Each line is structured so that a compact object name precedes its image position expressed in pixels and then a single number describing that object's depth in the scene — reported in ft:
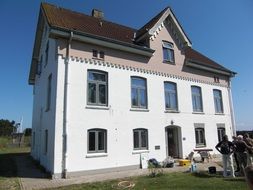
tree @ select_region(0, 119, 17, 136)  251.60
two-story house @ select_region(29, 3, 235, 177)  45.34
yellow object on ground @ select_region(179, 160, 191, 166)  53.95
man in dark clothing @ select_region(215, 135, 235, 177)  39.01
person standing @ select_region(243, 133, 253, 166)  39.29
